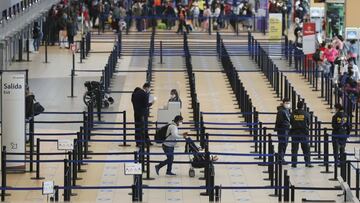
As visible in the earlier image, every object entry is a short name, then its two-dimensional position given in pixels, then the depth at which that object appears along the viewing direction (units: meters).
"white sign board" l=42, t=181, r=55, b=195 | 25.30
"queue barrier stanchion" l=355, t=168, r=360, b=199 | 27.65
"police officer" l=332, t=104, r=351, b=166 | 32.28
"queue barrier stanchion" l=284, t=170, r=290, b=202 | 26.97
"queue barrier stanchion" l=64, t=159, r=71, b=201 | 27.58
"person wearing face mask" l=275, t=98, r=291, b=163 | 33.03
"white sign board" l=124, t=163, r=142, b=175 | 26.59
